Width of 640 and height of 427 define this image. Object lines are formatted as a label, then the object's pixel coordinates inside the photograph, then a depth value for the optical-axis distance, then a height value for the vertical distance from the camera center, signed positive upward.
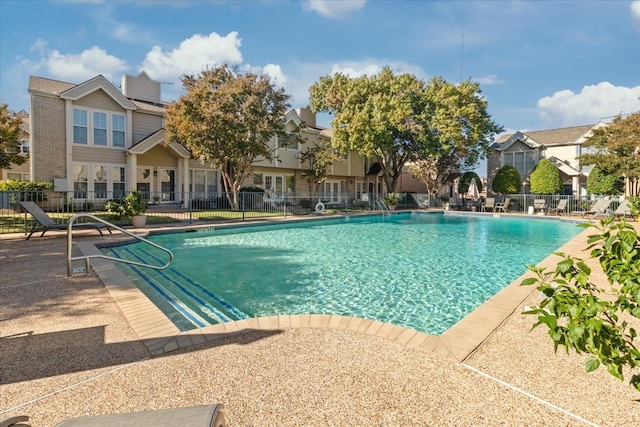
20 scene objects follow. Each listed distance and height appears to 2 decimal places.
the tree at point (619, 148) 20.97 +3.44
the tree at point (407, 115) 25.19 +6.31
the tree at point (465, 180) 31.28 +1.95
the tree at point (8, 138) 15.20 +2.75
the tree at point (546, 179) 26.91 +1.78
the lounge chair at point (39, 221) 10.13 -0.61
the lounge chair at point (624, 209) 18.39 -0.34
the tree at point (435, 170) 29.06 +2.75
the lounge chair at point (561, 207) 23.54 -0.32
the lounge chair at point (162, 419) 1.49 -0.95
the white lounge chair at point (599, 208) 20.91 -0.33
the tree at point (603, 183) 23.97 +1.35
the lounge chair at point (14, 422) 1.36 -0.89
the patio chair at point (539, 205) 24.56 -0.20
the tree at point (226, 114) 17.95 +4.56
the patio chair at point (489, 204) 26.99 -0.16
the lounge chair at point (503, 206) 26.12 -0.31
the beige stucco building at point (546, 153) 29.59 +4.42
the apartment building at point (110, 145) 17.72 +3.05
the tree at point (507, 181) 28.47 +1.71
